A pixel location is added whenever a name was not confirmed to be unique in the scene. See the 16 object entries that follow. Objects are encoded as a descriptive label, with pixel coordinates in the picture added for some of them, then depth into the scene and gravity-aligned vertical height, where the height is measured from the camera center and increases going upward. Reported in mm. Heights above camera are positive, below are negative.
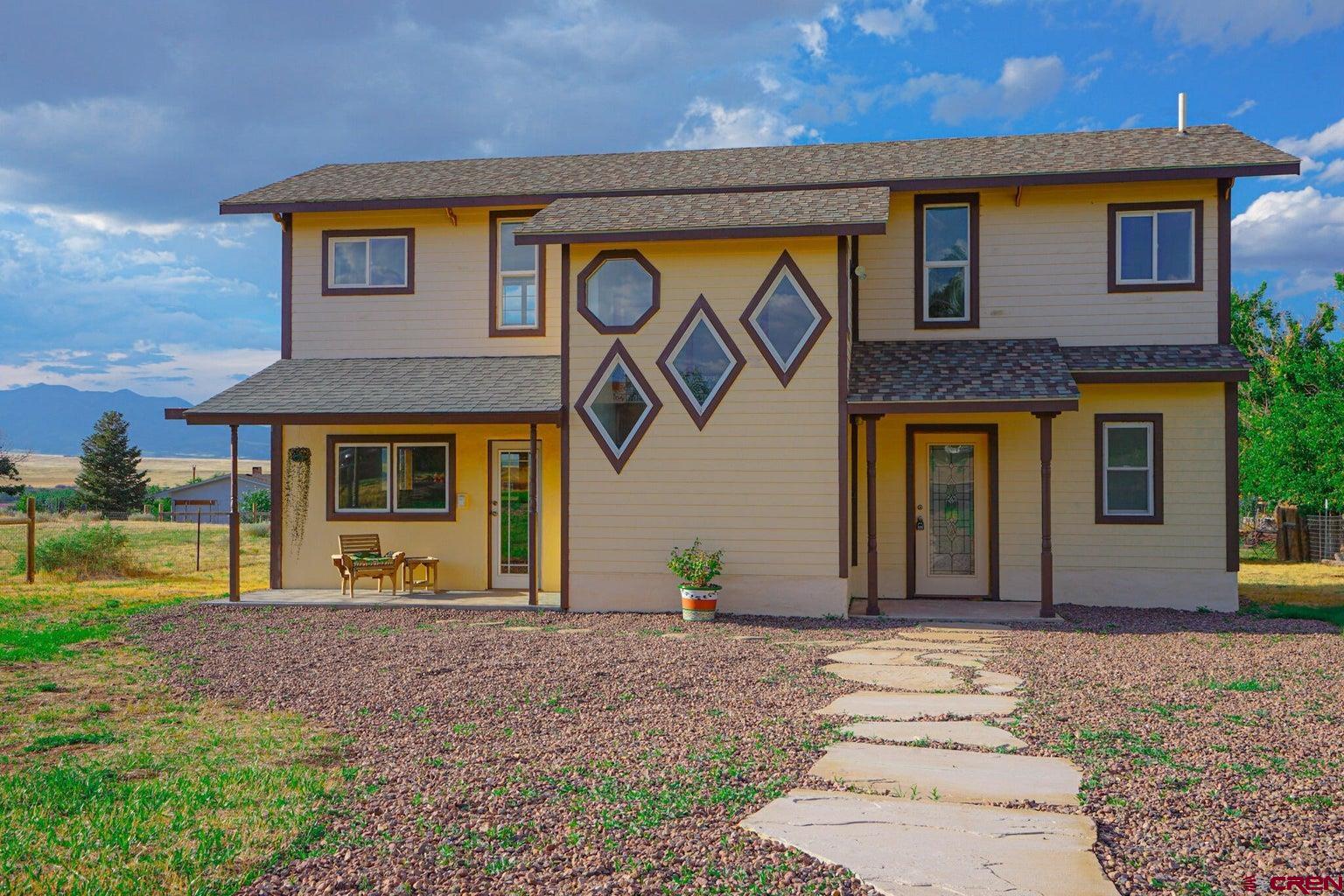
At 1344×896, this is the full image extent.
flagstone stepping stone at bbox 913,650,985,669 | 8875 -1525
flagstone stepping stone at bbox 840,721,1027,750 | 6117 -1506
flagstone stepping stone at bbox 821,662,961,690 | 7977 -1529
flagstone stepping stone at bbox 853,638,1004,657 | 9665 -1537
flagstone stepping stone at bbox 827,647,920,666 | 9055 -1536
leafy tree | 19250 +1382
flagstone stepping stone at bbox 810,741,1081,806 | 5012 -1484
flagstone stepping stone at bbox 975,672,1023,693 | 7761 -1511
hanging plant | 14664 -154
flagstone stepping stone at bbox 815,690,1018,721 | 6938 -1518
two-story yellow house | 12148 +1329
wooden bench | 13617 -1112
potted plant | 11703 -1140
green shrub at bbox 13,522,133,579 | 16797 -1187
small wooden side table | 13930 -1242
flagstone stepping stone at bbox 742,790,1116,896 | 3867 -1466
